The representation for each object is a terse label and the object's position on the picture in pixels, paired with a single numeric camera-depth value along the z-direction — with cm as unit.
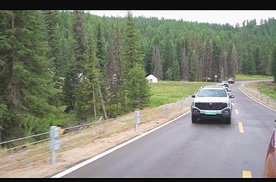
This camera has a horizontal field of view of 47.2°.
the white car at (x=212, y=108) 1741
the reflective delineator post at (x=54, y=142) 854
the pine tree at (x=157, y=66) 13362
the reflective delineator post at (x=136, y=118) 1513
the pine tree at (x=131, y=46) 5541
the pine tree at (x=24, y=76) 2178
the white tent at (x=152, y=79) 11347
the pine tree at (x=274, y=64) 10769
